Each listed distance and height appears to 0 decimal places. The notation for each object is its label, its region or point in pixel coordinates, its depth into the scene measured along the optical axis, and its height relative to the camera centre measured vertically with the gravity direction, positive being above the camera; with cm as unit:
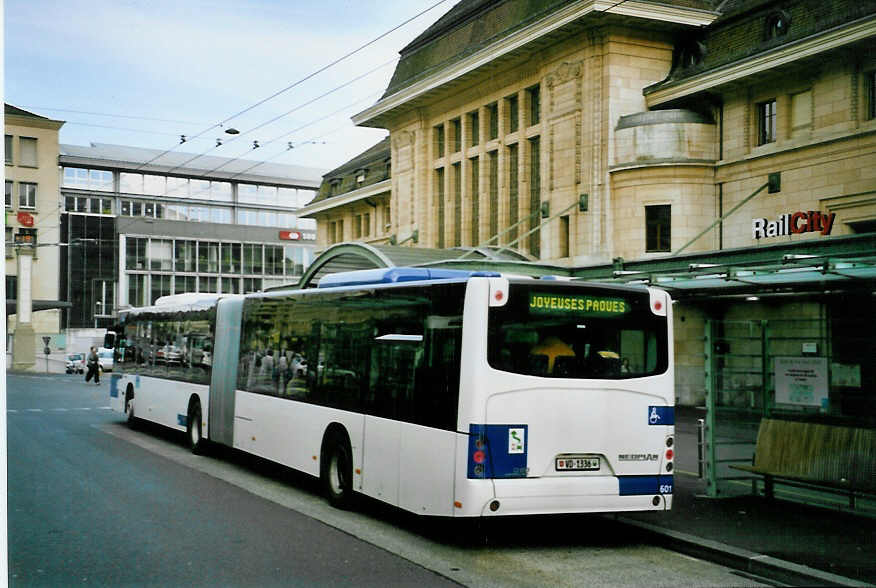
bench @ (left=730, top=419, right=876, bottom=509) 1028 -142
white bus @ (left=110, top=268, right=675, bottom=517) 916 -68
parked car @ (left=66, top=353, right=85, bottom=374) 5375 -207
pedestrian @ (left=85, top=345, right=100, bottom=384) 4315 -174
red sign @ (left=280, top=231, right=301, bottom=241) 7319 +705
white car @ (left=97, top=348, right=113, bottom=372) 5359 -165
